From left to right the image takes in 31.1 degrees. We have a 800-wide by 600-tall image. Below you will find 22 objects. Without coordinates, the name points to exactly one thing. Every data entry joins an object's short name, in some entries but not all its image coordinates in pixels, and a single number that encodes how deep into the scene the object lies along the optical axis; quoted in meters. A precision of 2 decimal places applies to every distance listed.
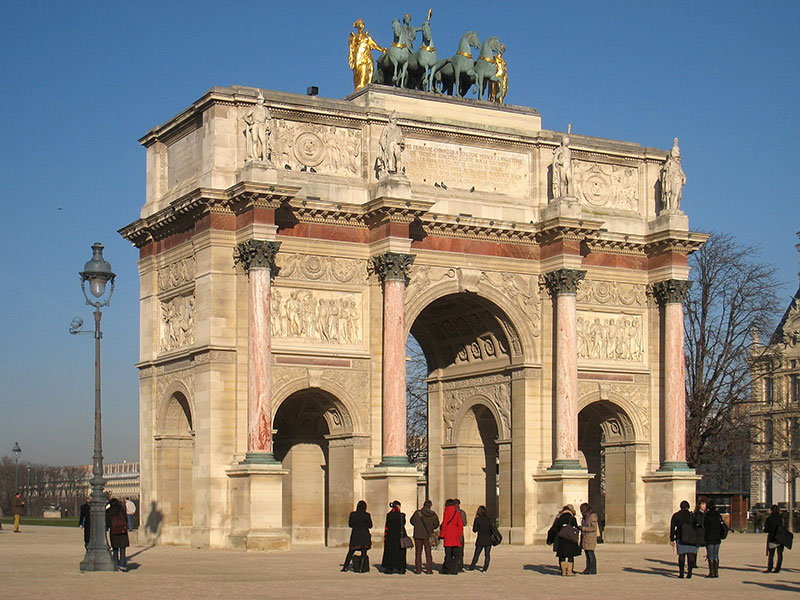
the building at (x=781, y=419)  75.98
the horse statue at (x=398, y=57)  43.44
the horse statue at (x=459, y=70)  44.69
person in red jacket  28.95
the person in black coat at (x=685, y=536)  28.36
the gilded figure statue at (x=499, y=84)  45.31
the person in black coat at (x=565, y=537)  28.08
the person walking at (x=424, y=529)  28.89
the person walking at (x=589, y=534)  28.91
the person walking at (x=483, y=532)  29.89
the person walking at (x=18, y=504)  50.44
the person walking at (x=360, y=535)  28.78
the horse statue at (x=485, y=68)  44.81
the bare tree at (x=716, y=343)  56.91
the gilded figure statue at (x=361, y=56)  43.94
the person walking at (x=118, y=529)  28.55
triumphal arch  39.03
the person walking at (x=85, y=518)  31.10
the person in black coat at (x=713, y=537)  28.30
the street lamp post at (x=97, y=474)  27.84
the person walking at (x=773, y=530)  28.97
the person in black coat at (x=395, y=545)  28.75
